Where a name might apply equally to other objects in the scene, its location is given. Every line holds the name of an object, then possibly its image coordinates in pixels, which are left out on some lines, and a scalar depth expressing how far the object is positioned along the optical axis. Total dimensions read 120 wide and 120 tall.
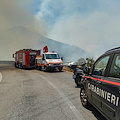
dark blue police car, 2.56
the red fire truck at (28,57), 21.94
